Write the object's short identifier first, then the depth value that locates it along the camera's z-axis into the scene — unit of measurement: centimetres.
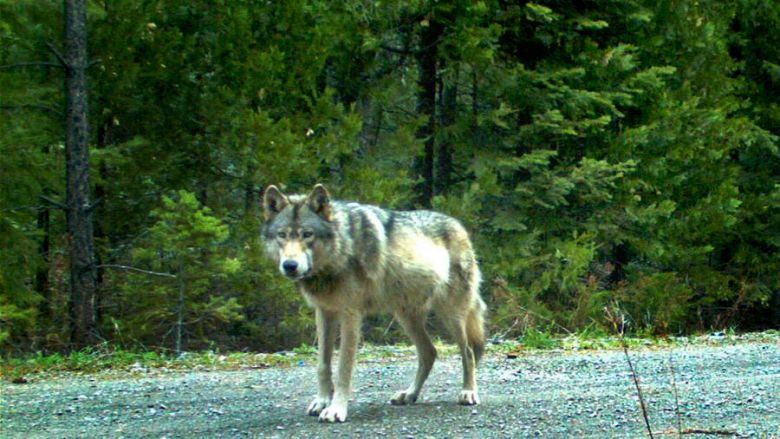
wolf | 697
